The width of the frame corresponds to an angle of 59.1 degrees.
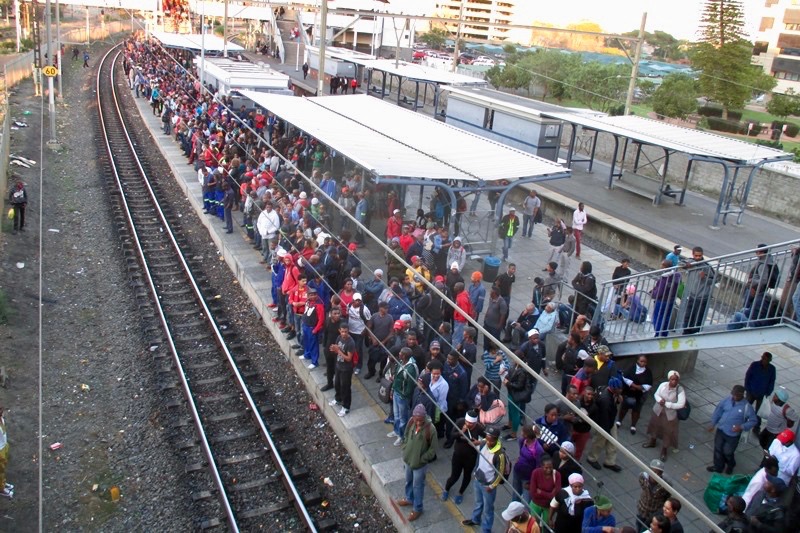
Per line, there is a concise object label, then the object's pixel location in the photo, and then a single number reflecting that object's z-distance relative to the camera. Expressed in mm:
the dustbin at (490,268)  14281
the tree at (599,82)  45344
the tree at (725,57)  38562
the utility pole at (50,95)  23469
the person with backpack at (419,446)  7441
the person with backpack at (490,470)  6961
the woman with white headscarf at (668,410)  8703
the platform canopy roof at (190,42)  37547
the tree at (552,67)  50062
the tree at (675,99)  36303
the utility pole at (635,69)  22353
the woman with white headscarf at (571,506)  6383
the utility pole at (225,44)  37316
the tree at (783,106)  41469
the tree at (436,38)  97438
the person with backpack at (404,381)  8406
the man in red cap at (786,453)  7422
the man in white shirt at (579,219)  15531
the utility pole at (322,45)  22305
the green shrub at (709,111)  42094
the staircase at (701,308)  8305
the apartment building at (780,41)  65625
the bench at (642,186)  21406
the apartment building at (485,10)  143500
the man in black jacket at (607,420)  8133
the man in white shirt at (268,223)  13773
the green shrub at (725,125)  37300
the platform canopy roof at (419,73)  30141
